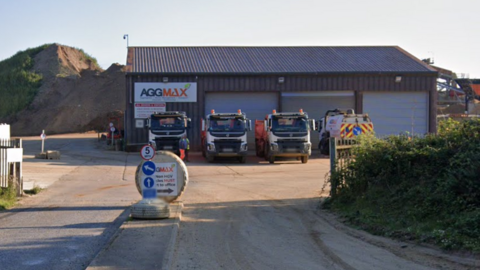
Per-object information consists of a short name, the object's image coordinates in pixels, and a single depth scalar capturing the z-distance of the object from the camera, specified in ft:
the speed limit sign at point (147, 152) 38.73
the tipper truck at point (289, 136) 95.45
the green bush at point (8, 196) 44.72
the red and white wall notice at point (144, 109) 122.01
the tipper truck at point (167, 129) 99.19
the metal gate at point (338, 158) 43.51
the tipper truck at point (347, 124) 100.49
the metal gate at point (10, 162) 47.60
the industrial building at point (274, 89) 123.13
